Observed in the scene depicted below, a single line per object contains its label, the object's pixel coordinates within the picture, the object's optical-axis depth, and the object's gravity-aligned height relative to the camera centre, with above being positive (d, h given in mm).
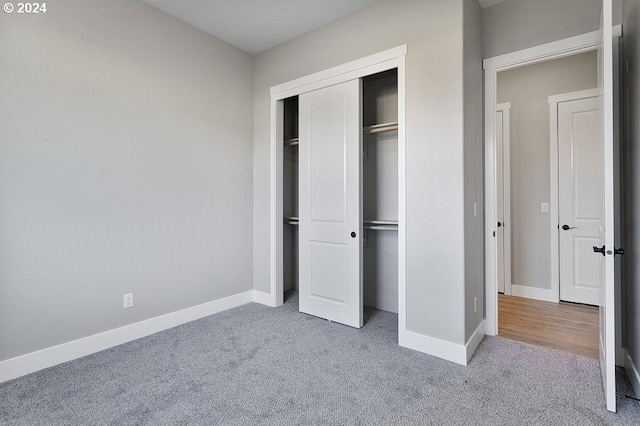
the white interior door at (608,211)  1678 +9
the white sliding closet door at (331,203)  2926 +110
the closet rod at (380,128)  2980 +820
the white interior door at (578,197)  3547 +180
